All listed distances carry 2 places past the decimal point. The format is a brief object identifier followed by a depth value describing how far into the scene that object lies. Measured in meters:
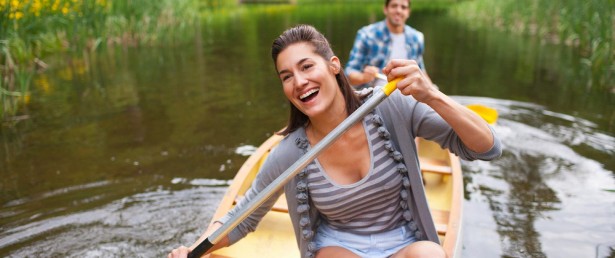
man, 3.47
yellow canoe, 2.20
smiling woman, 1.52
